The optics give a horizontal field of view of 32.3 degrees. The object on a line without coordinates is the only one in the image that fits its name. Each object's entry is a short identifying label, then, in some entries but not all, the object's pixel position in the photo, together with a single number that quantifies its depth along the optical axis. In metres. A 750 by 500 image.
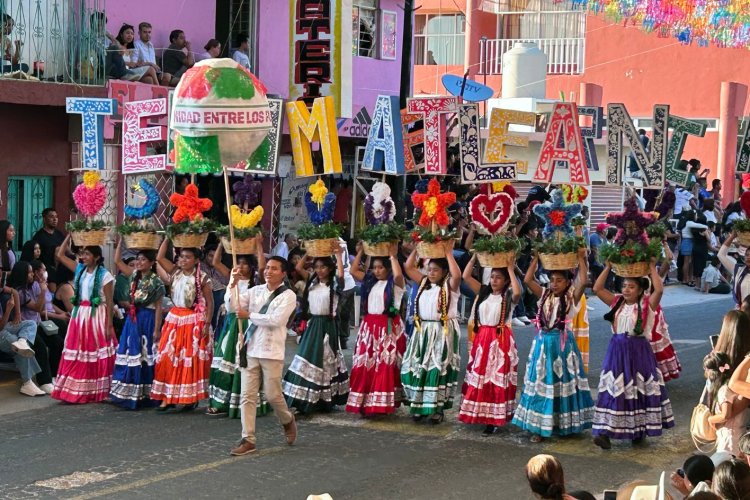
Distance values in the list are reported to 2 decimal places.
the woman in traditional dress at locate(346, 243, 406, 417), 12.45
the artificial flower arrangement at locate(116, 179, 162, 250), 13.16
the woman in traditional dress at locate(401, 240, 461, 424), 12.23
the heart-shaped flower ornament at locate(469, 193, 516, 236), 12.35
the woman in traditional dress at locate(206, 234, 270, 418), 12.58
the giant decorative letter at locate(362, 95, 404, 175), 14.49
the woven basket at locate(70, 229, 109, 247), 13.24
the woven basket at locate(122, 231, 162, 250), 13.16
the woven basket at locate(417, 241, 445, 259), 12.29
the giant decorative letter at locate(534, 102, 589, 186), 13.34
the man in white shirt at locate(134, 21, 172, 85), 19.31
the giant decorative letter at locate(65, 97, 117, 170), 13.87
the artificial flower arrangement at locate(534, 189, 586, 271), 11.76
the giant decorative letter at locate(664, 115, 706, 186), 14.15
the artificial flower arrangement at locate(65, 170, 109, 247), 13.25
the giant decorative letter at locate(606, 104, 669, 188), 13.91
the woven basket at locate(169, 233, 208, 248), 12.85
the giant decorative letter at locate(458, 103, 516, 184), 13.40
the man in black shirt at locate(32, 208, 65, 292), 15.93
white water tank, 29.62
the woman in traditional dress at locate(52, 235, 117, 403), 13.24
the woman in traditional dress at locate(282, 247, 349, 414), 12.60
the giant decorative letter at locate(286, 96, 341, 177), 13.68
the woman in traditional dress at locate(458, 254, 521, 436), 11.88
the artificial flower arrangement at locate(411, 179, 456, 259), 12.30
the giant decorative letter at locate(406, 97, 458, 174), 14.40
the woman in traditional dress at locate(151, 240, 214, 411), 12.77
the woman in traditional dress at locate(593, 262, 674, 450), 11.31
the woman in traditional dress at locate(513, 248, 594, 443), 11.54
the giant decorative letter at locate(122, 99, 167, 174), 13.82
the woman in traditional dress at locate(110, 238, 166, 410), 13.00
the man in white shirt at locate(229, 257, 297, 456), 10.98
